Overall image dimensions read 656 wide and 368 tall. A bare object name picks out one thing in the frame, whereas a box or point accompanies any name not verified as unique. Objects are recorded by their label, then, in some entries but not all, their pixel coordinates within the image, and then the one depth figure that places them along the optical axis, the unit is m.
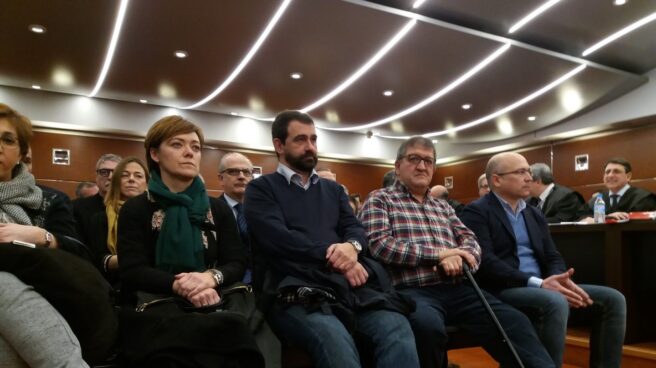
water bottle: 3.25
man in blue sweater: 1.72
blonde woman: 2.18
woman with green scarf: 1.42
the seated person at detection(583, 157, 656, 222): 4.43
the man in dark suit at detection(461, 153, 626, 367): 2.20
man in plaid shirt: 2.00
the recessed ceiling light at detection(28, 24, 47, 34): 4.84
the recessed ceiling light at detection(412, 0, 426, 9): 4.81
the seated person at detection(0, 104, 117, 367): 1.26
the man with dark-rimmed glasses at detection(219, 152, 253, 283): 3.05
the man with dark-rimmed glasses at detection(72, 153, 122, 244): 2.47
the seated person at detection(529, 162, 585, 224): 4.43
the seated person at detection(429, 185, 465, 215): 5.27
